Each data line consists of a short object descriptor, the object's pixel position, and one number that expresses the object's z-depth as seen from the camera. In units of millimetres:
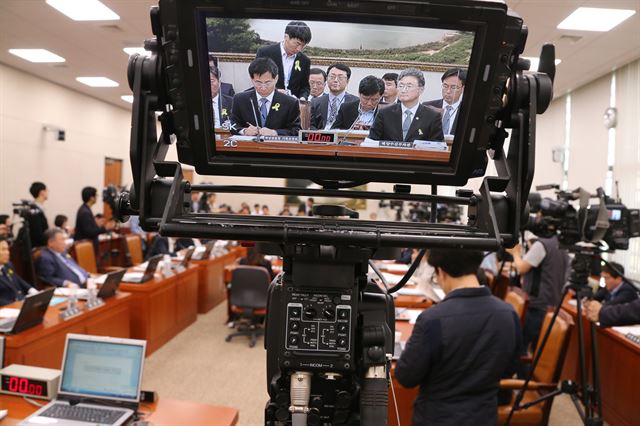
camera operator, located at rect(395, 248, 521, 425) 1899
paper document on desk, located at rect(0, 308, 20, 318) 3205
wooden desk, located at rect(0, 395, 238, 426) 1964
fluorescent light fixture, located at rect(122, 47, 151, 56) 6539
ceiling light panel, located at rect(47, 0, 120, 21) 4945
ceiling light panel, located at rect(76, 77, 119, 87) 8820
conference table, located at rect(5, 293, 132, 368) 2779
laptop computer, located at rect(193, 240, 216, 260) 6398
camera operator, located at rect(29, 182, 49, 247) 6430
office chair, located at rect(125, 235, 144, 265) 6980
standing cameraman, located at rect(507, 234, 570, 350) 4152
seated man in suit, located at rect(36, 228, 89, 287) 4586
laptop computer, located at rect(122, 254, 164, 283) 4562
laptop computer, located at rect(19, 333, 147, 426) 2035
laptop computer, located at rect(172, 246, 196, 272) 5554
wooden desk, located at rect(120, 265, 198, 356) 4461
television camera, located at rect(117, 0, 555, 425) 773
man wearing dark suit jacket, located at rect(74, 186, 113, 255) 6727
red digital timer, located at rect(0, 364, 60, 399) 2062
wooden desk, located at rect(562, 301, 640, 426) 3152
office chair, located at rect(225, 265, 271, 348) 4961
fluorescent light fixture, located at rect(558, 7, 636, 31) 4607
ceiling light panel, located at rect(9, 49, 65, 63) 7012
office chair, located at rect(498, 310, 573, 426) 2588
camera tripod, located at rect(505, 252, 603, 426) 2537
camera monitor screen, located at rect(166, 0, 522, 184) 764
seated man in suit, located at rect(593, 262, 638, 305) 3758
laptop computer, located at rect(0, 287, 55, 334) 2832
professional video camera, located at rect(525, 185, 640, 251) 2631
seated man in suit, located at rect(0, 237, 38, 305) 3932
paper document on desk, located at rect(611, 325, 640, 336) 3324
